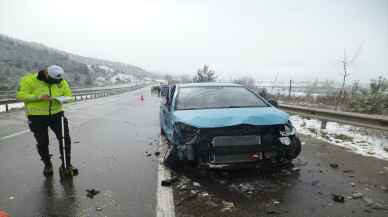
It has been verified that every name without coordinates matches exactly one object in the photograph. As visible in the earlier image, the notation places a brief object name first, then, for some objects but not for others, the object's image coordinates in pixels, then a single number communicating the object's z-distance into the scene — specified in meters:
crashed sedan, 3.95
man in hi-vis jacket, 4.43
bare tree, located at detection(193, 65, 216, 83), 31.63
